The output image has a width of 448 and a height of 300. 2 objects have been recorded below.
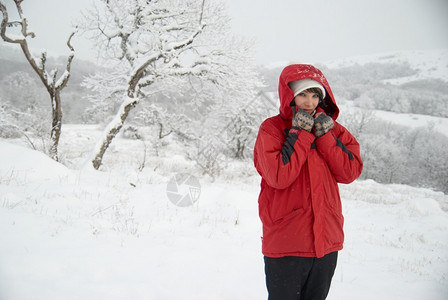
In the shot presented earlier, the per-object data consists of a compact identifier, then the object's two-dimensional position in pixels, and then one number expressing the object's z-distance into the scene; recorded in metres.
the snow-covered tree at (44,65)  7.01
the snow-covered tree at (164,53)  8.71
